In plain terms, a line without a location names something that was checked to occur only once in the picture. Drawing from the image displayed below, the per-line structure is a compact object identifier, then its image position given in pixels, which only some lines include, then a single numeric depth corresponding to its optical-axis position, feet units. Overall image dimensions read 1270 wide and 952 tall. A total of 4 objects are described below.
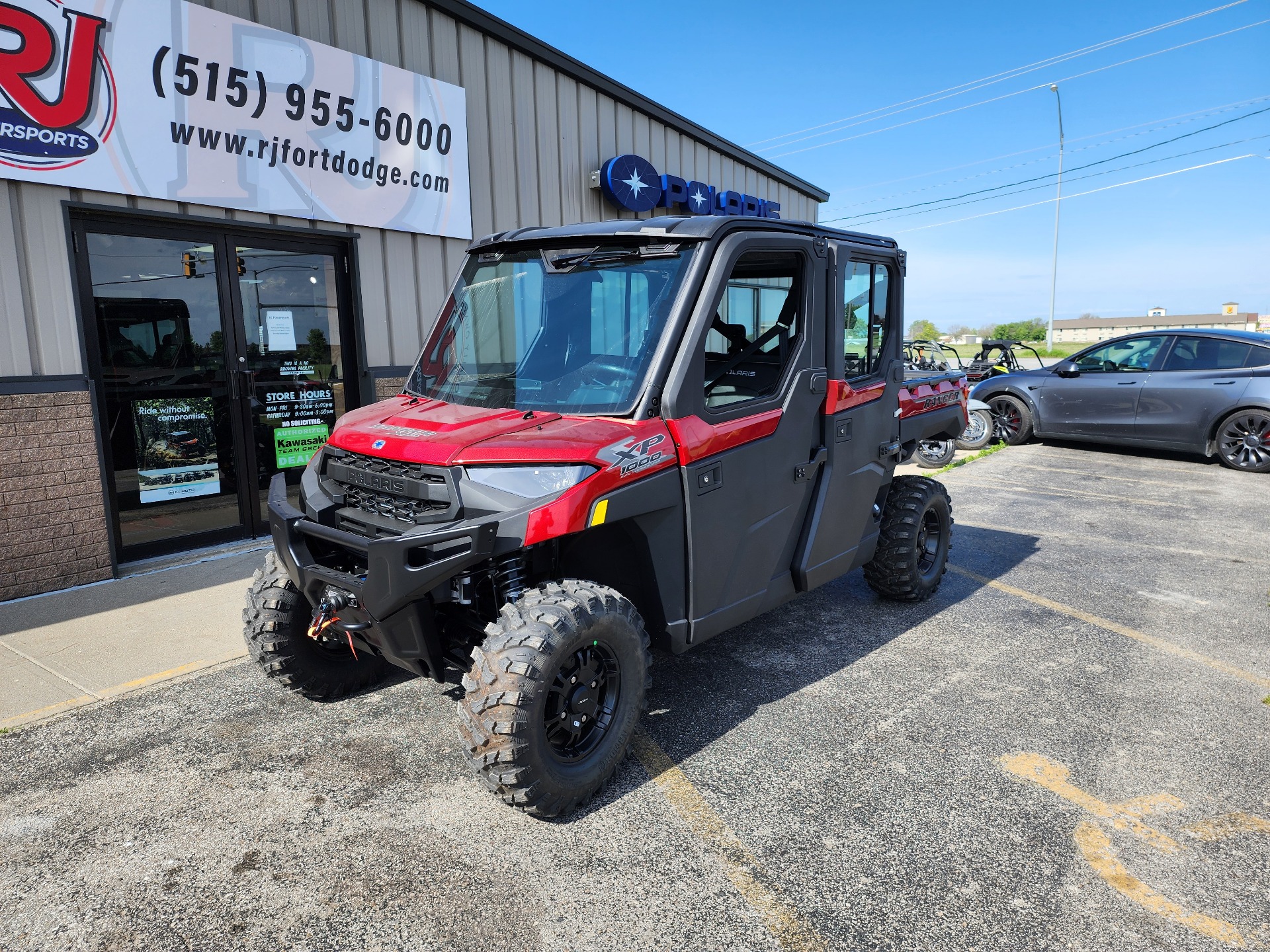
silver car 34.71
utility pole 99.50
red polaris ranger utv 9.69
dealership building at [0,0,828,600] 18.65
